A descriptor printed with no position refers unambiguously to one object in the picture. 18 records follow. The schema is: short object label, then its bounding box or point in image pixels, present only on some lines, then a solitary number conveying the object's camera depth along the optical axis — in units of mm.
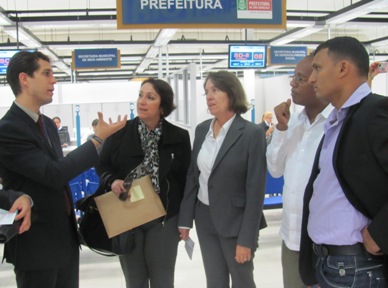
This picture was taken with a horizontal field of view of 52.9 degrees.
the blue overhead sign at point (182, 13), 3820
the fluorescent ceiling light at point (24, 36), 10305
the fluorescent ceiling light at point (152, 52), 14433
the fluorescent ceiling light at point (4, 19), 9258
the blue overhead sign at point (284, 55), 12656
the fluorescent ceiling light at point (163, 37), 10905
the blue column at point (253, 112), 12005
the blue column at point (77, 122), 10719
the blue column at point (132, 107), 10131
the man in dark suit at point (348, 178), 1278
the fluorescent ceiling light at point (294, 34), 11309
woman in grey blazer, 2150
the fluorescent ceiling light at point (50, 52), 13898
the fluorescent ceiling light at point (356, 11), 8445
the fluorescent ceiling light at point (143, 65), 17966
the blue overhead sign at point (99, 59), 11859
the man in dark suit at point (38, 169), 1772
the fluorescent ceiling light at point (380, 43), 15173
